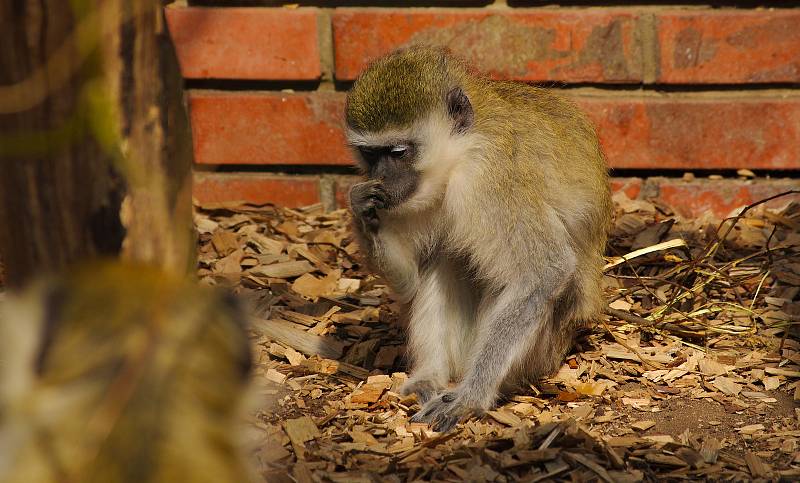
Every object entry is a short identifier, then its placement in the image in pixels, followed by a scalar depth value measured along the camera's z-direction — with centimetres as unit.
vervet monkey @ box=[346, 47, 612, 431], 656
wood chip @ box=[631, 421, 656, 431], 611
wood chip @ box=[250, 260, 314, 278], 829
